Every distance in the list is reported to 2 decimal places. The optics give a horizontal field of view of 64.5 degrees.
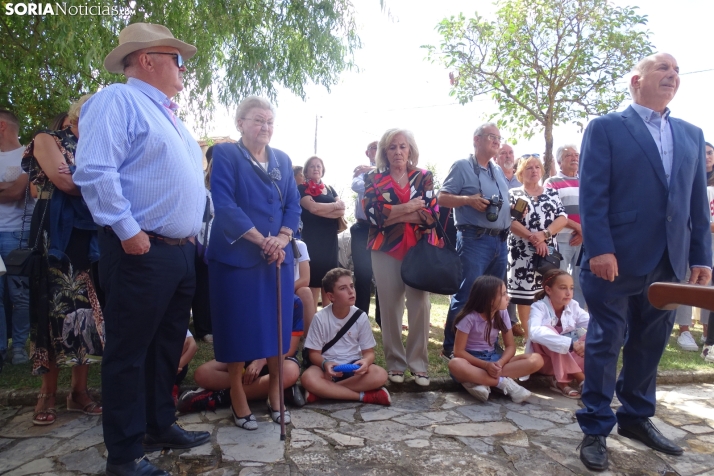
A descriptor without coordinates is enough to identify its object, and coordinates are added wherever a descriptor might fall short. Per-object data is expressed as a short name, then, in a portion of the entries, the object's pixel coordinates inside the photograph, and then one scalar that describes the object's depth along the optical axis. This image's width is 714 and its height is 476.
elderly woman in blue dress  3.31
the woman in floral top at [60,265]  3.28
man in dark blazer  2.99
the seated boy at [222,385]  3.71
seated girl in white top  4.30
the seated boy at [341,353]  3.90
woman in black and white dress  5.26
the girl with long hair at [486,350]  4.05
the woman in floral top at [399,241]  4.30
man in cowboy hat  2.46
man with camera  4.74
